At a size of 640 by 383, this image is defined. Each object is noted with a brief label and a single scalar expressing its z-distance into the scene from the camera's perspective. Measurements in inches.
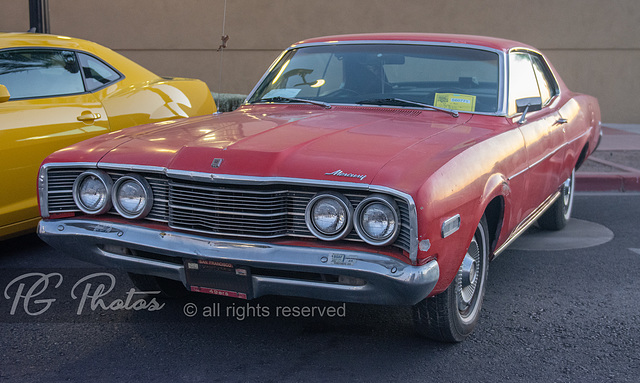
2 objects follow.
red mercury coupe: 112.6
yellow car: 179.3
